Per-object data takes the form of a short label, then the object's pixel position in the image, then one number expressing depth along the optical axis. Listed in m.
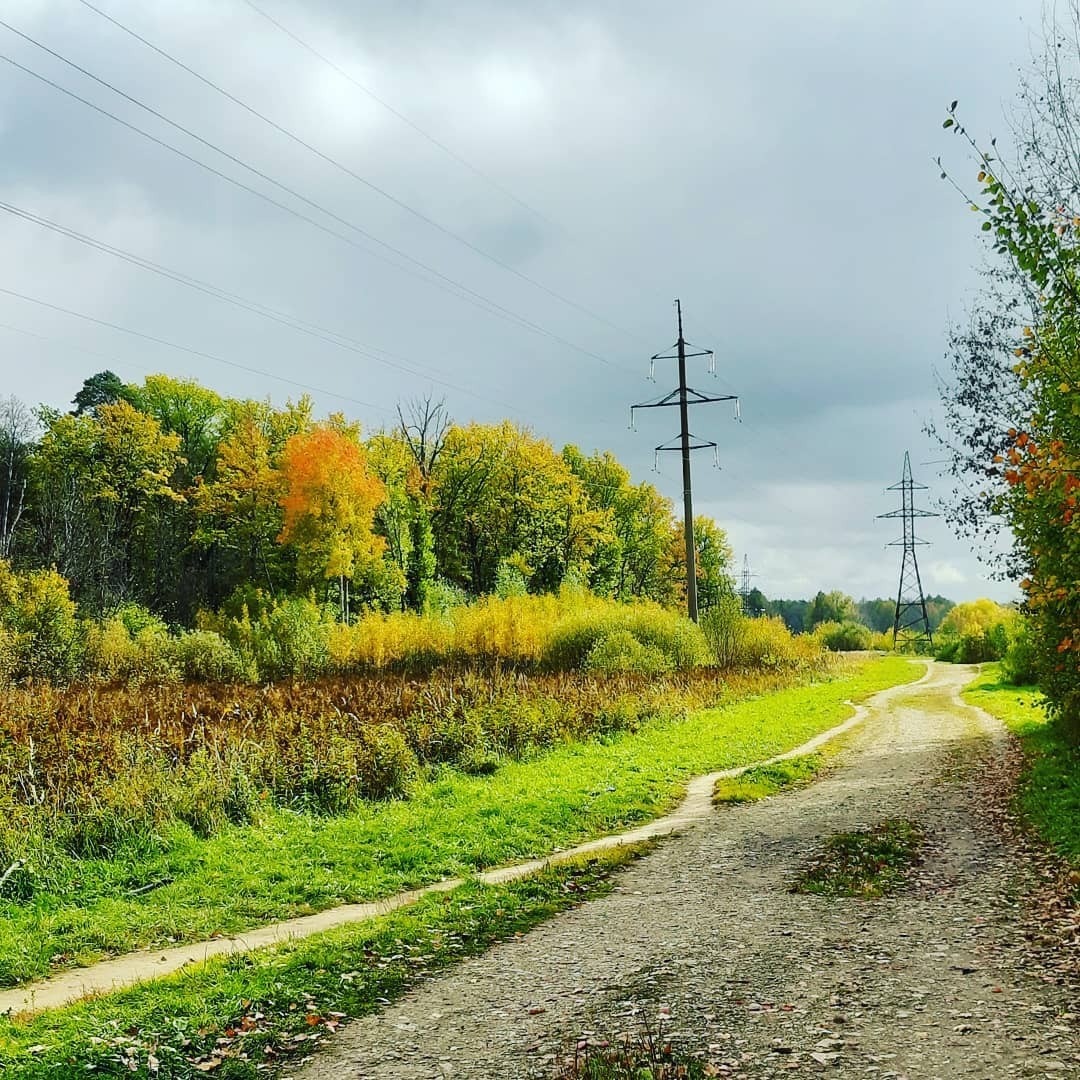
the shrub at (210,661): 27.41
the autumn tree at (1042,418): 7.07
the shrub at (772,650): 34.03
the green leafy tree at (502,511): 51.28
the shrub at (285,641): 29.23
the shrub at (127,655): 26.47
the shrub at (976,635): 46.75
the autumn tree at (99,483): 45.19
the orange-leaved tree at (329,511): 41.25
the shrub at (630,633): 28.61
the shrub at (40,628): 25.16
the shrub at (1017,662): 28.79
